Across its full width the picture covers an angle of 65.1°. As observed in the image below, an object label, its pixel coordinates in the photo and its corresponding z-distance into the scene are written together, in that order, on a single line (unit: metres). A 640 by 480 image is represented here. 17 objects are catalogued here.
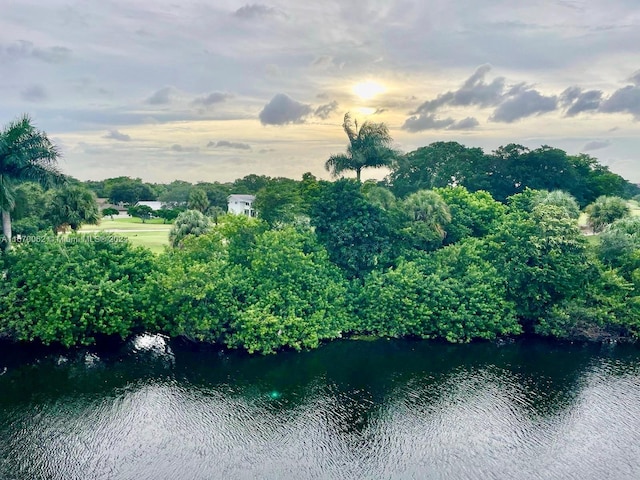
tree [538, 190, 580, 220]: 39.59
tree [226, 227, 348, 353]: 30.36
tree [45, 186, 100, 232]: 49.84
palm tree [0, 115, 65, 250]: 32.56
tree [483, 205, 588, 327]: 34.34
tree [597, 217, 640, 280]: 36.22
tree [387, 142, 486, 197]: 69.31
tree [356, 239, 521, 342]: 33.09
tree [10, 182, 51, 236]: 42.86
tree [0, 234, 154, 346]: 29.34
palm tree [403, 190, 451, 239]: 38.06
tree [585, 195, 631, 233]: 48.22
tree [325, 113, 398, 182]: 41.94
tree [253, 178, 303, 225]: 36.59
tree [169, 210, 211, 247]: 43.16
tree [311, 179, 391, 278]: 35.50
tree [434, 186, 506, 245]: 39.75
